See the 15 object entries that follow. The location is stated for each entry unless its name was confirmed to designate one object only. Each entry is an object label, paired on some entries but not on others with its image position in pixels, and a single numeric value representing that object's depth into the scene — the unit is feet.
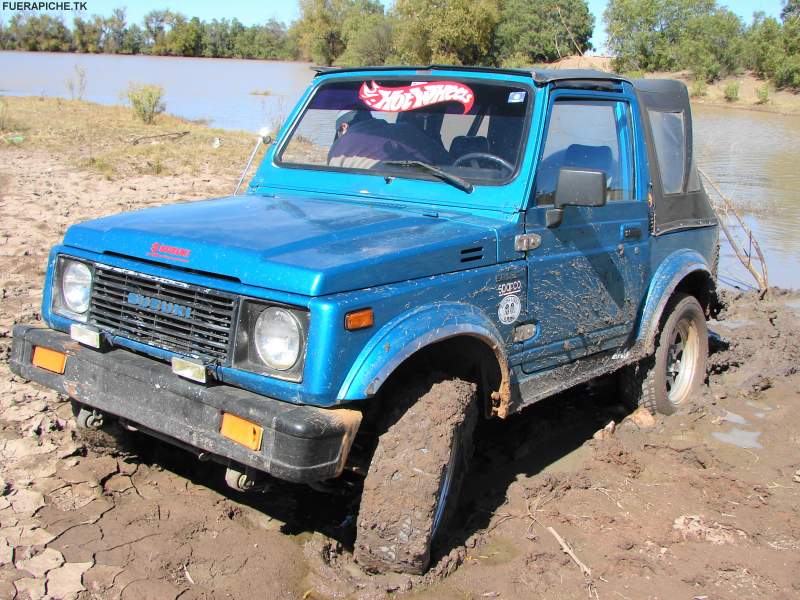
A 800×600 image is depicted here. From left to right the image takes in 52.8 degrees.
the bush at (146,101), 66.49
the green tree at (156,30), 236.43
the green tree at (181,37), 240.94
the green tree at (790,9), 157.79
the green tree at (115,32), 217.77
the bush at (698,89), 113.60
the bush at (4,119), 54.35
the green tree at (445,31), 88.07
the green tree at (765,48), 121.08
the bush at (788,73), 114.83
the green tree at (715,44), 114.73
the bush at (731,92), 110.93
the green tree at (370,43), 148.25
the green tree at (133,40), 226.79
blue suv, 9.39
